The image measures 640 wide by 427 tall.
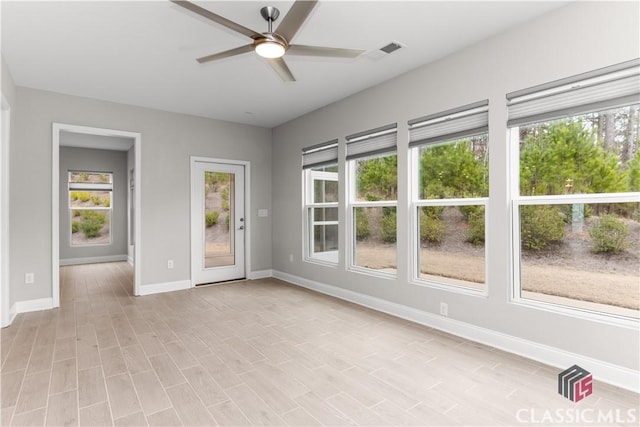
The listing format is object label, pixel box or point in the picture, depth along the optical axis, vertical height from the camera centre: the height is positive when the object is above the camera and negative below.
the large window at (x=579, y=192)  2.38 +0.17
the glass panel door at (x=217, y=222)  5.40 -0.09
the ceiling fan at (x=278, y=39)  1.92 +1.16
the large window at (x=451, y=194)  3.21 +0.21
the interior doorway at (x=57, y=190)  4.25 +0.37
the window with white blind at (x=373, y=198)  4.03 +0.23
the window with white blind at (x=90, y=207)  7.83 +0.26
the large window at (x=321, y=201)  4.89 +0.23
